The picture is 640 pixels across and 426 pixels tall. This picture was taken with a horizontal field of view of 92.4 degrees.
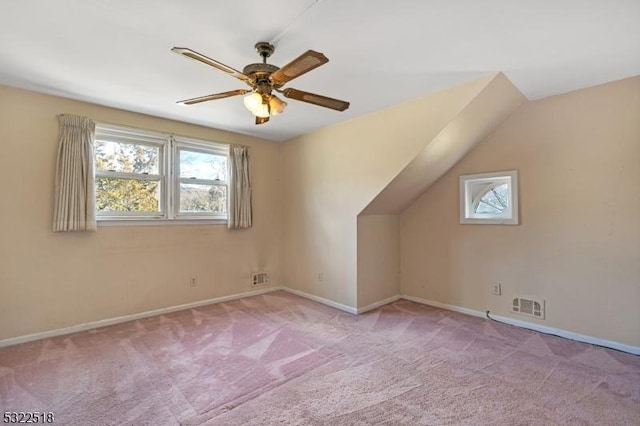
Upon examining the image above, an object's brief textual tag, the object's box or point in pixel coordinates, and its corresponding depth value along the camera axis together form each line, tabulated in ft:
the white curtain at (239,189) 14.02
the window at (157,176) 11.19
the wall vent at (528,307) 10.21
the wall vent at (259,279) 14.93
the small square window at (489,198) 10.80
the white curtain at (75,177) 9.87
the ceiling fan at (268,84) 5.82
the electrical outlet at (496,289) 11.17
